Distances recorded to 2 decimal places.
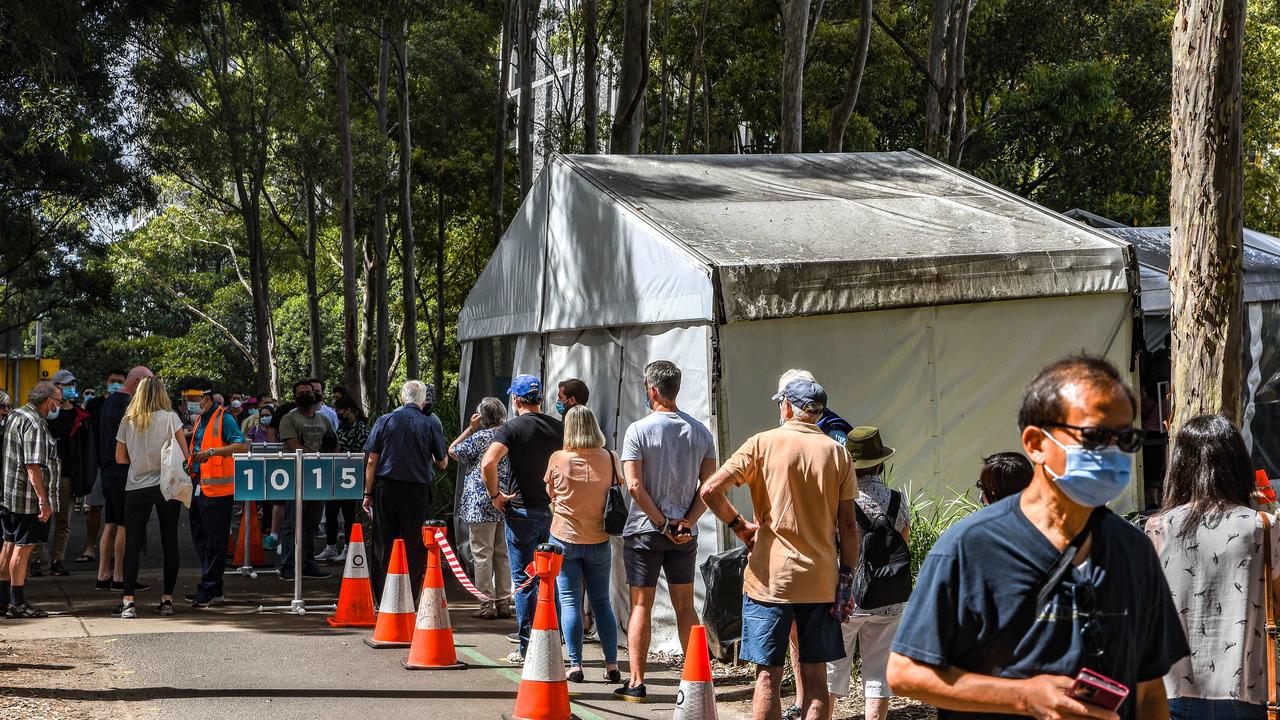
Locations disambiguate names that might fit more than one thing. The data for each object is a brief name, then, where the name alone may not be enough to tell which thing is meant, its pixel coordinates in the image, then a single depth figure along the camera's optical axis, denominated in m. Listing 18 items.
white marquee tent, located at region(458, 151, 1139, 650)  9.27
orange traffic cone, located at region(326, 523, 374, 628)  10.64
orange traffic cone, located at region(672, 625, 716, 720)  6.10
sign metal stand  11.17
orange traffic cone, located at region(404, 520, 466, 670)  8.95
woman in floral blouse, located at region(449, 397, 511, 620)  10.90
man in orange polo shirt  6.12
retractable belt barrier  9.96
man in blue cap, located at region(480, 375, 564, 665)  9.17
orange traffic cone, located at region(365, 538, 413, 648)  9.69
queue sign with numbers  11.05
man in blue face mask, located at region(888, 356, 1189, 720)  2.75
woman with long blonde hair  10.49
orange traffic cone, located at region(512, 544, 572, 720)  7.18
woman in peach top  8.29
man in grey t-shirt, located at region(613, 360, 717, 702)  7.82
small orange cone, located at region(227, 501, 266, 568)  14.01
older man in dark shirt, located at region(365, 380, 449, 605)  10.59
